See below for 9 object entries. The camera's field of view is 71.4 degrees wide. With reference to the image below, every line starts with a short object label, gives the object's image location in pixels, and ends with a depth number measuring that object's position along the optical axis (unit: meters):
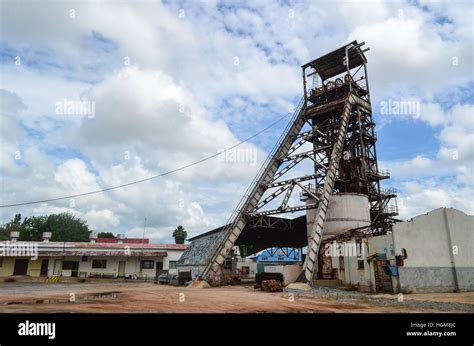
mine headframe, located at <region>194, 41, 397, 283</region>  25.61
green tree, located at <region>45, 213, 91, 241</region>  63.84
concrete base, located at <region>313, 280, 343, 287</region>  22.85
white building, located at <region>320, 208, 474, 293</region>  17.55
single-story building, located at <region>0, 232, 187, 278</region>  41.16
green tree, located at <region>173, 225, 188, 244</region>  82.22
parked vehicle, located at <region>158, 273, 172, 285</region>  31.28
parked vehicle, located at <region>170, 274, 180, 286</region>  29.33
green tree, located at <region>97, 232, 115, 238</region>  82.27
